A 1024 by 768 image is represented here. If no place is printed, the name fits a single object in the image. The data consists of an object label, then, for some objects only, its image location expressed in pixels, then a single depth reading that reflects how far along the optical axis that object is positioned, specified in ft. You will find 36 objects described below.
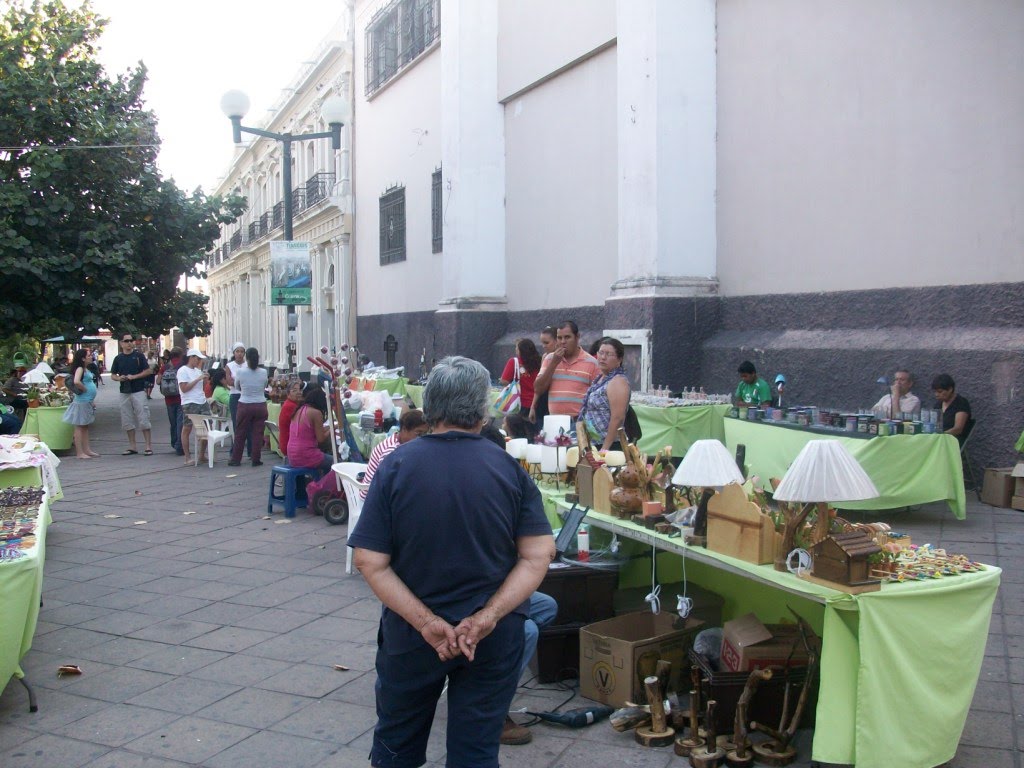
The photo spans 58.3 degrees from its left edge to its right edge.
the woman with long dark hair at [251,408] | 38.45
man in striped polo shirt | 23.89
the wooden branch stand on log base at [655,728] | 12.56
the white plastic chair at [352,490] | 22.18
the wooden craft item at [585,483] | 16.57
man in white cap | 42.47
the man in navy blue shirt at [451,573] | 8.68
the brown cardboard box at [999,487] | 25.55
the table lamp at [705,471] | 13.14
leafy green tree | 50.85
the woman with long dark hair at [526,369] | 26.53
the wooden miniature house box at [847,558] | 10.90
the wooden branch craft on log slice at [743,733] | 11.75
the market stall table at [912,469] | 23.82
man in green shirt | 30.27
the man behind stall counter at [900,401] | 26.84
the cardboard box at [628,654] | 13.53
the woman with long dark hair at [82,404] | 42.65
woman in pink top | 29.78
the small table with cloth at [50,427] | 44.11
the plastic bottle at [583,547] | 15.94
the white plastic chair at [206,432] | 41.45
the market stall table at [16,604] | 13.08
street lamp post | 44.62
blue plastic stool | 29.37
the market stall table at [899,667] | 10.87
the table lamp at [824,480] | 11.23
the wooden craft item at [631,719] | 13.04
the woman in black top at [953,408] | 25.93
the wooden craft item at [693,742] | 12.17
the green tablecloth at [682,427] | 29.99
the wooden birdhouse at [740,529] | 12.20
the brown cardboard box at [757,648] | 12.77
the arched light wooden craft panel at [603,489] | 15.84
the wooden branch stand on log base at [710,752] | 11.75
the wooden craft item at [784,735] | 11.75
